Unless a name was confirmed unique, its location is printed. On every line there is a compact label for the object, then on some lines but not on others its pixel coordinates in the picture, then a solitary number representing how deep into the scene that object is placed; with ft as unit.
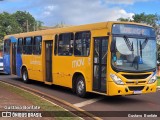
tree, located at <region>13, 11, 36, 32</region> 335.26
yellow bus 43.45
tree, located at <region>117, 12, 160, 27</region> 157.89
